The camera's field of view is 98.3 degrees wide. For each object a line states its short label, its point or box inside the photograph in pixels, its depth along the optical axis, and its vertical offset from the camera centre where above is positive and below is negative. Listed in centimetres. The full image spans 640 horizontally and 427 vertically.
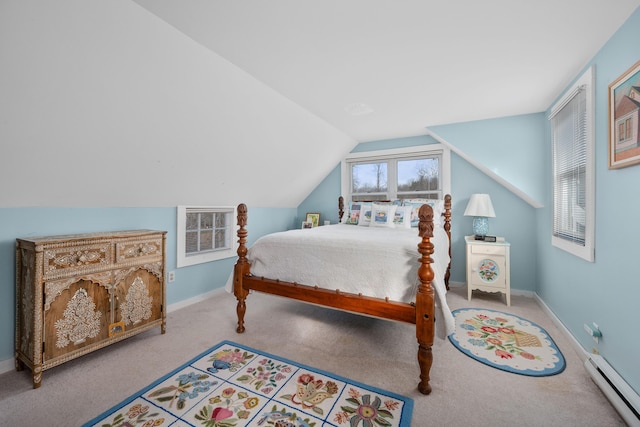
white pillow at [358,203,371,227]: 385 +1
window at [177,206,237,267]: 317 -26
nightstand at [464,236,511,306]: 324 -59
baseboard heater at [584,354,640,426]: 143 -97
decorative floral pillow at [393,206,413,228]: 359 -1
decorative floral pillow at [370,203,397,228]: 364 +1
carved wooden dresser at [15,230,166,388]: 179 -59
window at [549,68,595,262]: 206 +42
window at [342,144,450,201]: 417 +68
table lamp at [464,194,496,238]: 351 +7
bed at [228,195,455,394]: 180 -47
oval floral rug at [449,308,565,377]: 201 -106
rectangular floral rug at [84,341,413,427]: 151 -112
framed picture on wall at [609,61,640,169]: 152 +58
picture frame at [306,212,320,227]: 492 -5
